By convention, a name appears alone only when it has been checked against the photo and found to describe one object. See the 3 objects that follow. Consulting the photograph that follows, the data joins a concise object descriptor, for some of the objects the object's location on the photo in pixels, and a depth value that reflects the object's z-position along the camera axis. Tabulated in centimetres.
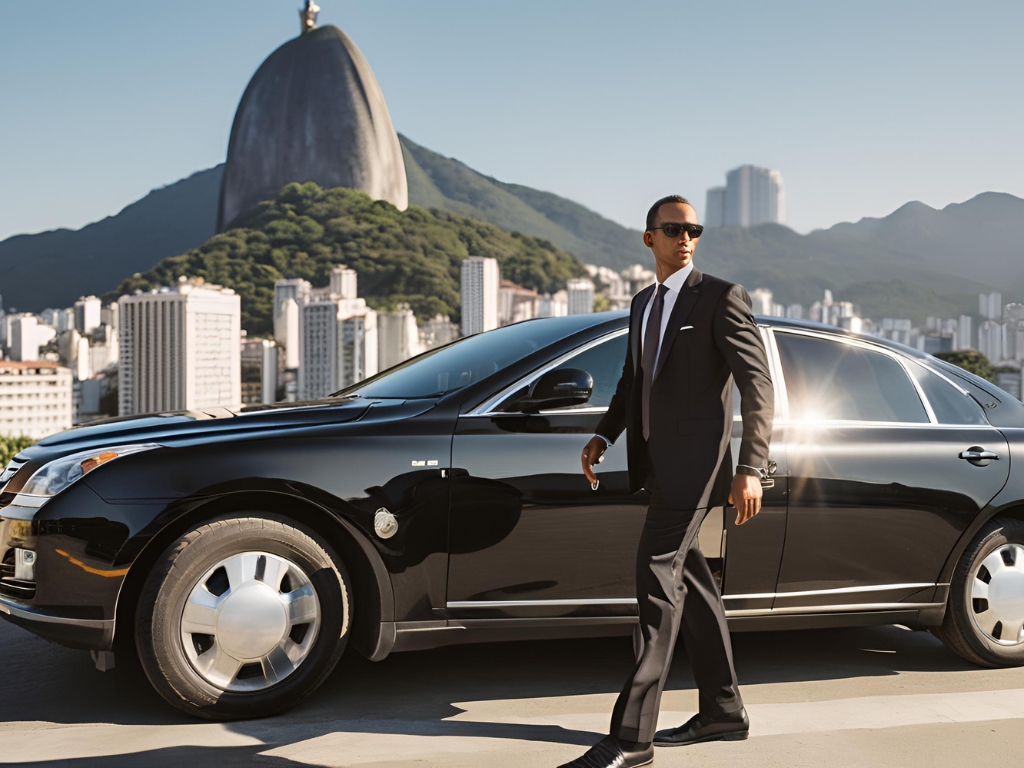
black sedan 297
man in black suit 268
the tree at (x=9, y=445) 2673
